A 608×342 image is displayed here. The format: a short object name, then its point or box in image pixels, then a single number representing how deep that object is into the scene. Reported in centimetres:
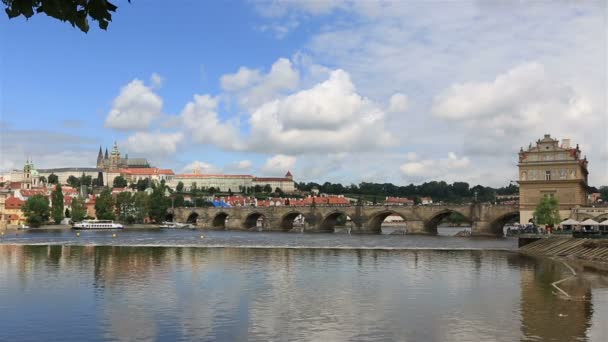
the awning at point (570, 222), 5961
